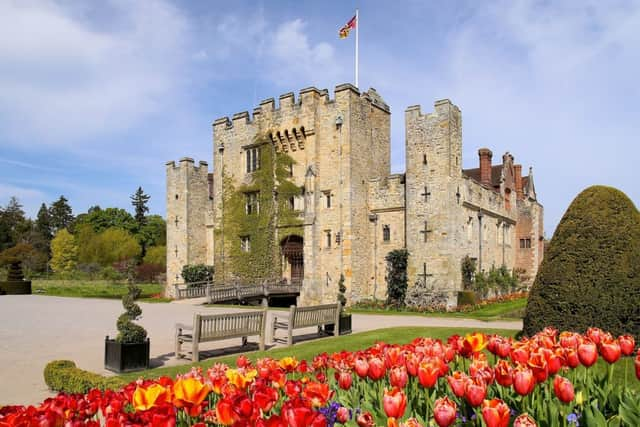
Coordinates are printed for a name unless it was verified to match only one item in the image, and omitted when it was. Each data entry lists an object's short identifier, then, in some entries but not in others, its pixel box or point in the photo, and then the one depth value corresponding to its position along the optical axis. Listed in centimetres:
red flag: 2909
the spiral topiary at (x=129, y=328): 982
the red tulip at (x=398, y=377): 325
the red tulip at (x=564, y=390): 282
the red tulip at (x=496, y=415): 232
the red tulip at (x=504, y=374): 312
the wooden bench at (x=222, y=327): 1032
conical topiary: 805
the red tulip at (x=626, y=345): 380
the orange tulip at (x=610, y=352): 353
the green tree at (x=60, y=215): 9091
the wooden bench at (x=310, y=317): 1202
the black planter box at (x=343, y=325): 1380
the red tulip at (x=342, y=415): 287
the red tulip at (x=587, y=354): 342
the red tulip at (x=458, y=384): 294
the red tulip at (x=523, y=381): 289
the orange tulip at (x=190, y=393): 275
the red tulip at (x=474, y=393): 275
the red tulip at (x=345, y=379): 360
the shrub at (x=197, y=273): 3284
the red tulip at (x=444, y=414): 238
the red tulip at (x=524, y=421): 227
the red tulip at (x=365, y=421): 249
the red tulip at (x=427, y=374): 313
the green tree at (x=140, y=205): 8462
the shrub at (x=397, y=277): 2497
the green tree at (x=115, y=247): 6338
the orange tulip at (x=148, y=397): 269
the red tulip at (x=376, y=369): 348
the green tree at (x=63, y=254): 6291
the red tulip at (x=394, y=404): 257
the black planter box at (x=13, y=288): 3503
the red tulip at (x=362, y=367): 358
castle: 2495
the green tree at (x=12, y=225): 7481
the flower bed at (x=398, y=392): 244
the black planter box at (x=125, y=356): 959
